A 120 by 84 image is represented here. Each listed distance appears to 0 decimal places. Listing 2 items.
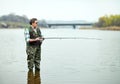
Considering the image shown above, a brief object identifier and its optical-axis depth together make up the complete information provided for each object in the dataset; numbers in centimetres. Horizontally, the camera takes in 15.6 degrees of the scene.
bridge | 14648
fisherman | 1281
